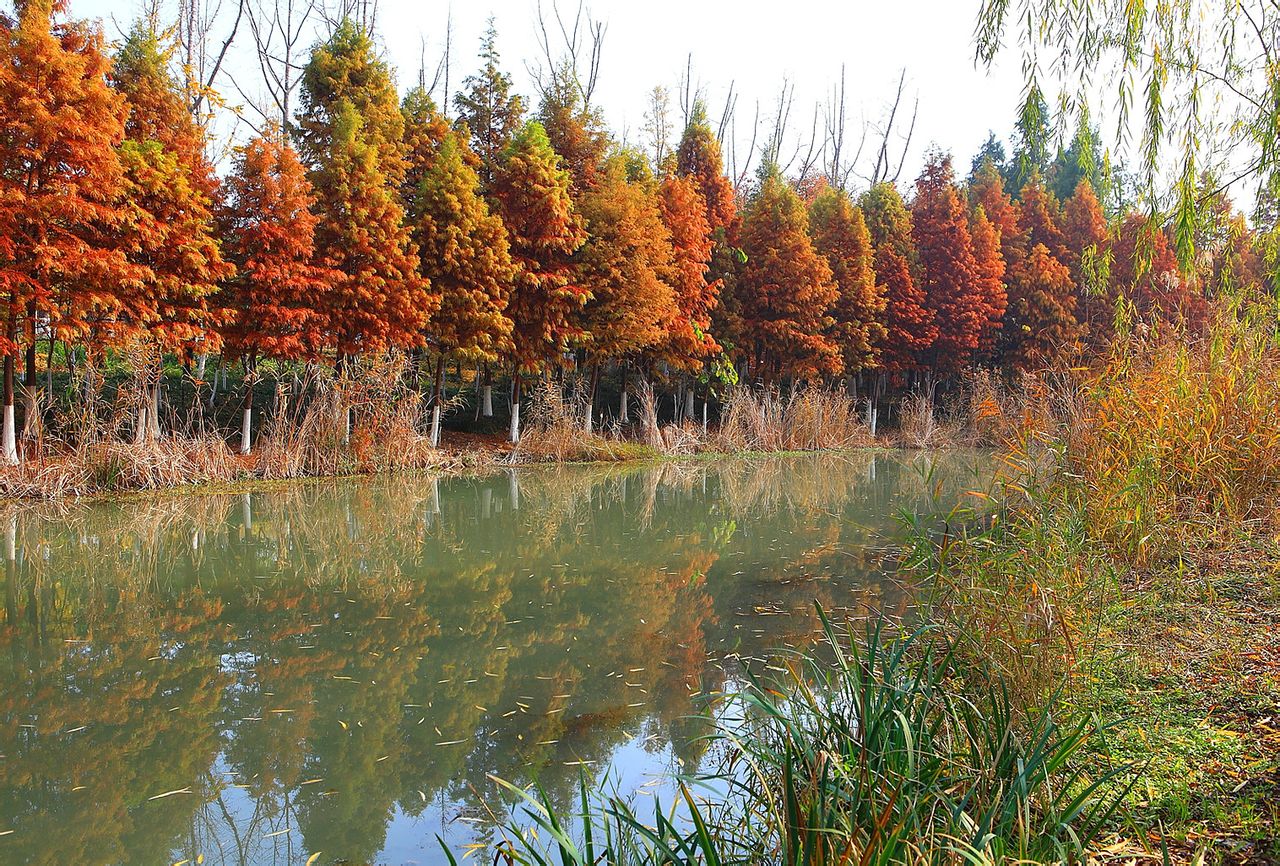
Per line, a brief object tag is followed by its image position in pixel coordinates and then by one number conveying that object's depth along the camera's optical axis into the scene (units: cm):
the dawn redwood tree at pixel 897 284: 2292
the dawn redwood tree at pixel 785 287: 2044
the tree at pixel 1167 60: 488
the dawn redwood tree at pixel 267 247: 1252
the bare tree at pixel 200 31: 2252
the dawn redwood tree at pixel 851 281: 2200
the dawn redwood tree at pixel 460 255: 1466
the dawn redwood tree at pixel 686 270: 1873
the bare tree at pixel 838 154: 3469
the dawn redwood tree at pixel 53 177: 965
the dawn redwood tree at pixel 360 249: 1341
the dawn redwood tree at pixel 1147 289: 2096
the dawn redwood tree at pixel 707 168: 2098
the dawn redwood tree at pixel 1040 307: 2412
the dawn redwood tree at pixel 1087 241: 2419
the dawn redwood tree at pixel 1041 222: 2611
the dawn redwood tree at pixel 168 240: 1091
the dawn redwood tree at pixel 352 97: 1494
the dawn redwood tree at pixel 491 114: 1755
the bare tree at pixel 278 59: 2358
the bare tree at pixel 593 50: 2812
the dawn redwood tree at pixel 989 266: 2358
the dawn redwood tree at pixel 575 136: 1773
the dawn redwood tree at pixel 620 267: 1686
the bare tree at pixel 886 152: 3409
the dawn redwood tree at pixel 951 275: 2330
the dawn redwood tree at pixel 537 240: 1588
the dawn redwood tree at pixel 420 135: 1630
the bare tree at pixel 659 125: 3117
